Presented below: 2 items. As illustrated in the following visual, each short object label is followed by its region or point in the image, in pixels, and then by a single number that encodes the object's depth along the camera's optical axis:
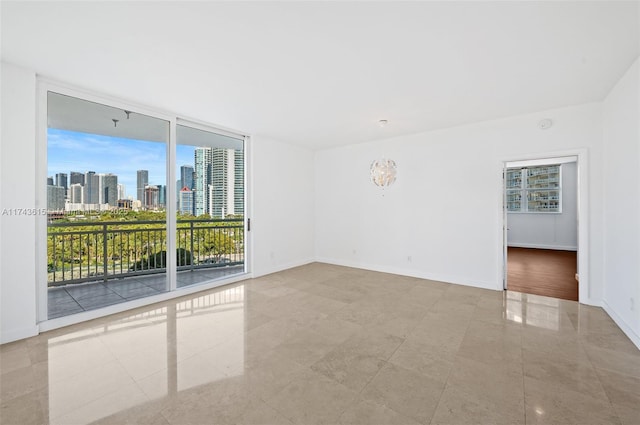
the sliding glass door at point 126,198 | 3.50
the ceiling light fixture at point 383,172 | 5.16
